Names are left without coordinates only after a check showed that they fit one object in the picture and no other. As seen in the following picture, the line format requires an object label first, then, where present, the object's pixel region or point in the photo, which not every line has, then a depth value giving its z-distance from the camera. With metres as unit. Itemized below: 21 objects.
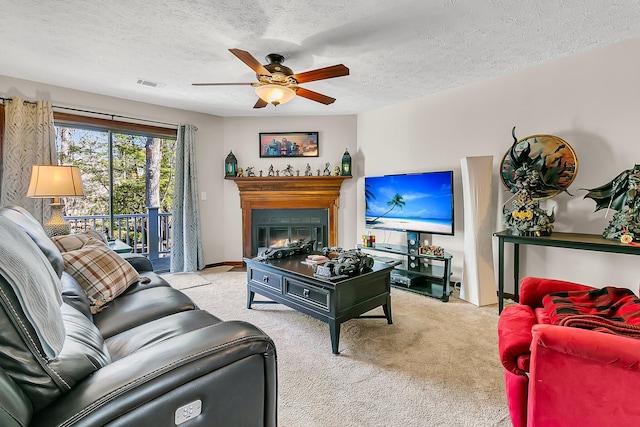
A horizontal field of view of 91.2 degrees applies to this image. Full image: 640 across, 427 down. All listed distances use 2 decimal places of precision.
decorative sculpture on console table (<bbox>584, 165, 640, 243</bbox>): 2.29
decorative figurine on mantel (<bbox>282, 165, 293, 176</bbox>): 4.84
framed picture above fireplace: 4.84
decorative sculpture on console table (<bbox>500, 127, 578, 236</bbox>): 2.77
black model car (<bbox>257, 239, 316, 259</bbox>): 2.94
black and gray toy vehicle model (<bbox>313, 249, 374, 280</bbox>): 2.34
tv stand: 3.34
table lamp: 2.72
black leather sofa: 0.68
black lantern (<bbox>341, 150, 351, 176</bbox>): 4.67
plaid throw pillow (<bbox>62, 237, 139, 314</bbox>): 1.87
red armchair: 1.12
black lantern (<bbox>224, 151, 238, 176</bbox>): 4.82
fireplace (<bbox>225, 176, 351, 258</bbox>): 4.77
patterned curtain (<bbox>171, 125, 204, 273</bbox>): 4.48
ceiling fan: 2.34
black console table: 2.25
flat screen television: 3.60
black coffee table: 2.24
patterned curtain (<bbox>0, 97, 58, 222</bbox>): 3.21
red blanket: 1.26
